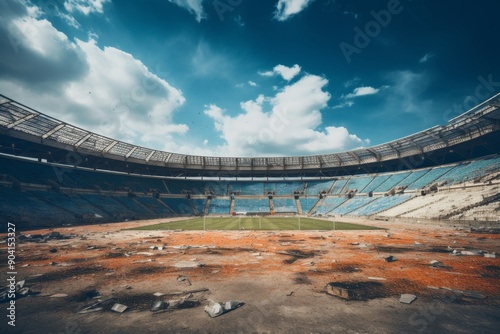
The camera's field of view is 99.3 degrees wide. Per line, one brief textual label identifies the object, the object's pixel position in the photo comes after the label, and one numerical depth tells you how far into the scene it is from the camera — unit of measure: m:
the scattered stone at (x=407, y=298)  5.39
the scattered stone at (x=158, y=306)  5.08
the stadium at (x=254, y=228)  5.41
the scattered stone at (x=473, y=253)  10.48
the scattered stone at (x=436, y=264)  8.55
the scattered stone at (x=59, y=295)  5.86
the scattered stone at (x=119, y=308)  5.00
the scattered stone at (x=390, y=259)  9.48
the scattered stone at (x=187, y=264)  8.82
